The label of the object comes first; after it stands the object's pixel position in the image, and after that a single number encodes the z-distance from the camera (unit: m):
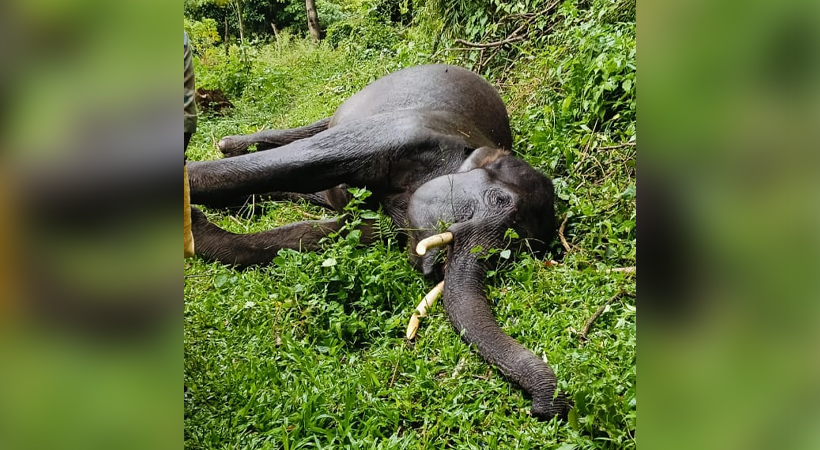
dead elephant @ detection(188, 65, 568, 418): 3.93
